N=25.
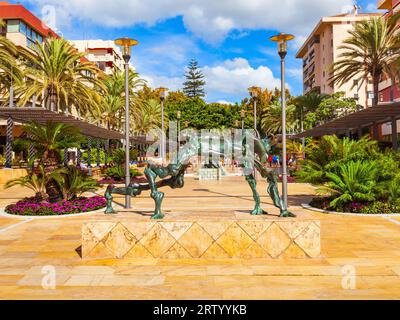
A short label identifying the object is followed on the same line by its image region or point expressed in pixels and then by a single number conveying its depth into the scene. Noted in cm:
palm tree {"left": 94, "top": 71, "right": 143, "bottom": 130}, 3688
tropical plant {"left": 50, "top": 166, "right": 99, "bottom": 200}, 1225
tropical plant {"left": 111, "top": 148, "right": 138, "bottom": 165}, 2347
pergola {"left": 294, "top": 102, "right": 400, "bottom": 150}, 1820
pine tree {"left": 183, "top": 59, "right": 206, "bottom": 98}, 8594
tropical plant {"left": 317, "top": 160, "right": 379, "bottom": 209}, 1100
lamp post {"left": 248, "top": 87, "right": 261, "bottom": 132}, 2056
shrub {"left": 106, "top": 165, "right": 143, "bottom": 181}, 2289
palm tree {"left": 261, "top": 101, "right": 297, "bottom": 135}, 5453
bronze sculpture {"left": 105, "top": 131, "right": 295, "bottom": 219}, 682
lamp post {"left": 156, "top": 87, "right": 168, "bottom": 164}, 2178
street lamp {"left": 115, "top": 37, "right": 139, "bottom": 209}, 1130
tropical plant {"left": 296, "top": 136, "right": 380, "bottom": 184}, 1233
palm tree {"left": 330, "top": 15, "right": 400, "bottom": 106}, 2633
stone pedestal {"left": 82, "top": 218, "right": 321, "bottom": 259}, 638
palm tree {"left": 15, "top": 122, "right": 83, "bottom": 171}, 1214
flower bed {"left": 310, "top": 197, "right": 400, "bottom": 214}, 1094
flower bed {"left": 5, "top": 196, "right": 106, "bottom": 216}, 1126
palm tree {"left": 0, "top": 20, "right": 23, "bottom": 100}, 1928
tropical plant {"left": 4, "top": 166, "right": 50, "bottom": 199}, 1199
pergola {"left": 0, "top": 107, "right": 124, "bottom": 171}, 1839
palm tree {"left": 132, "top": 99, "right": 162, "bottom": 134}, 5297
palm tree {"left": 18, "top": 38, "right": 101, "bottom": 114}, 2509
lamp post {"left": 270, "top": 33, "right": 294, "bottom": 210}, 1026
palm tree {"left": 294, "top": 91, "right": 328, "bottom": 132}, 4481
